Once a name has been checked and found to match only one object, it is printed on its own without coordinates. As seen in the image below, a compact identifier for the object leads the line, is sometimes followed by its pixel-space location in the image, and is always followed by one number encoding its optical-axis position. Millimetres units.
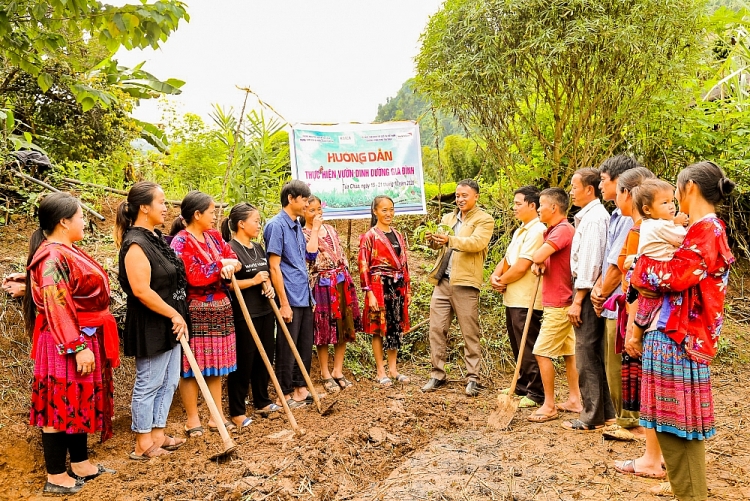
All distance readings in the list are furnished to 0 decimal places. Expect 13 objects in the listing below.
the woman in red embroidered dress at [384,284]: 5211
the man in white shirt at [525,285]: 4723
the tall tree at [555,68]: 5301
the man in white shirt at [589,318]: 3959
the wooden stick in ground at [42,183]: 5762
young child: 2818
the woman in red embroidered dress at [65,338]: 3188
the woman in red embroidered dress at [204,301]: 3910
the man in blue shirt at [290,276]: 4613
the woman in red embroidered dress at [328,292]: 5047
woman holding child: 2670
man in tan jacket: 5094
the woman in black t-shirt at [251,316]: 4285
